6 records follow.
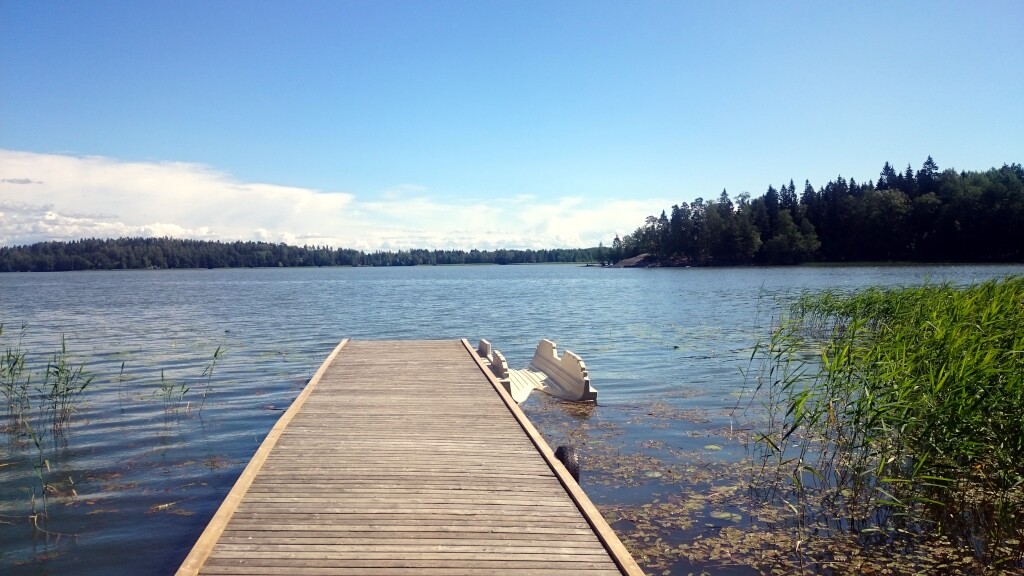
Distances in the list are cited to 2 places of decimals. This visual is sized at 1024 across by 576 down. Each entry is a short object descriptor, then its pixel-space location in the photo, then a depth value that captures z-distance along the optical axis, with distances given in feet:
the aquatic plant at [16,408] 34.82
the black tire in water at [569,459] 23.99
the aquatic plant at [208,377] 45.60
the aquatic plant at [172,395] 41.44
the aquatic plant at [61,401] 34.71
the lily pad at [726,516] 23.16
